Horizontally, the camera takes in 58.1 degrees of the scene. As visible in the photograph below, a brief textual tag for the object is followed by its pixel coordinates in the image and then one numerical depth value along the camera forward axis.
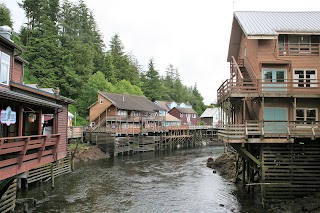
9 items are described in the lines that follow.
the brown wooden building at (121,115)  46.56
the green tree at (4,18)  43.22
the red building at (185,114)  83.68
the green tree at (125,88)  66.56
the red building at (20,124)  9.98
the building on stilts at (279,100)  17.11
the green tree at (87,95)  55.66
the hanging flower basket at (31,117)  13.07
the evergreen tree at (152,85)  88.12
